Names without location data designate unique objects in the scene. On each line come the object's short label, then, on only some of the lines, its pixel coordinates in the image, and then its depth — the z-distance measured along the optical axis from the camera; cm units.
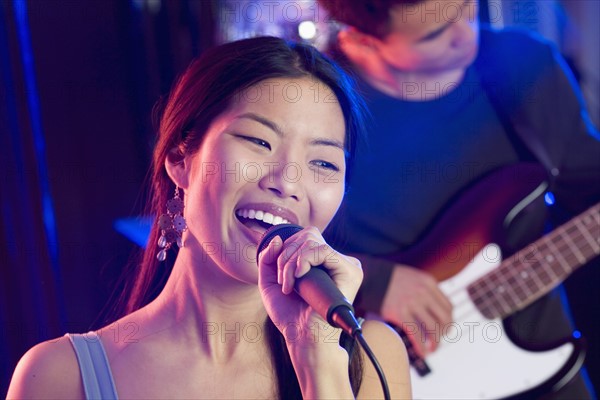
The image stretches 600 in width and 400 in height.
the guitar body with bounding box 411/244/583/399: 284
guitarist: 286
